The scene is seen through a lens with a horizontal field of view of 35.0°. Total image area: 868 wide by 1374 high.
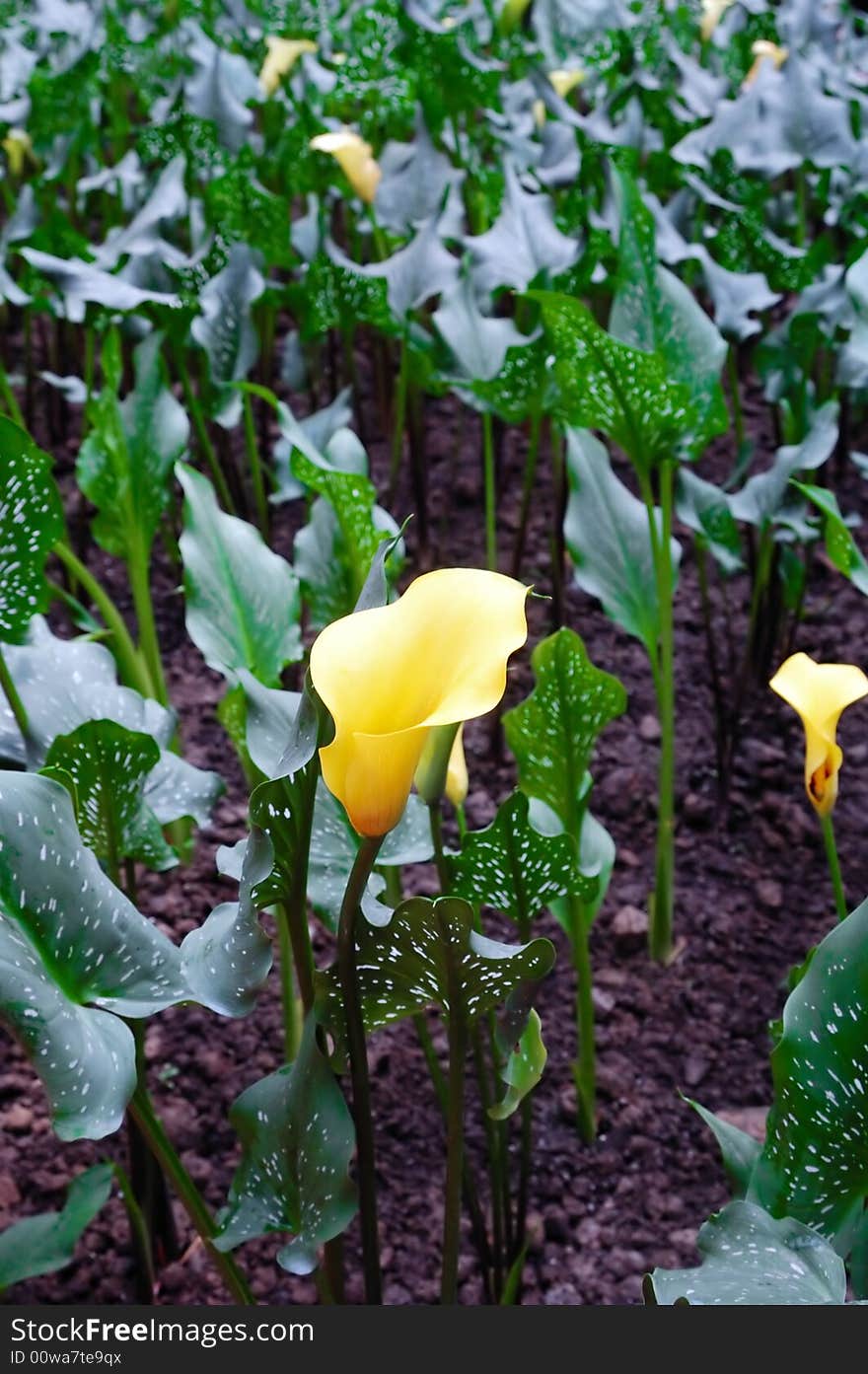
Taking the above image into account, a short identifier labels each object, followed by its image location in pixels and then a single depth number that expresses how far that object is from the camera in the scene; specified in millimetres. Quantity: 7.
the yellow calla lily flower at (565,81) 2111
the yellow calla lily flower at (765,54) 2098
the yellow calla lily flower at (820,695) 746
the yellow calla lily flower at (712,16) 2512
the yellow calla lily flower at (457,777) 811
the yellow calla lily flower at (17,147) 2105
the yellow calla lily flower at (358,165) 1457
